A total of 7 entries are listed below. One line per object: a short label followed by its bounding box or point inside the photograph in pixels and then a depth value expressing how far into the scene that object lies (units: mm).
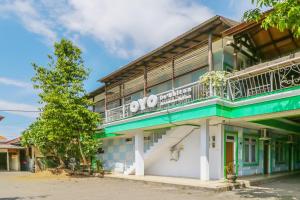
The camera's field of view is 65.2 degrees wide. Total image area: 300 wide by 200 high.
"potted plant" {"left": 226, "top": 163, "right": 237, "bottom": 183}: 9398
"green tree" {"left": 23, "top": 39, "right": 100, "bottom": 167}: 13427
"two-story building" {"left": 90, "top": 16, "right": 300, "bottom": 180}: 8903
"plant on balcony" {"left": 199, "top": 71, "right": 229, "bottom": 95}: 9072
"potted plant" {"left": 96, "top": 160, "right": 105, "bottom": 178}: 14099
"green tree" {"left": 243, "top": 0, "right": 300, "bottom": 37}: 4695
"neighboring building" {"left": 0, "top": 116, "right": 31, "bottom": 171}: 22427
